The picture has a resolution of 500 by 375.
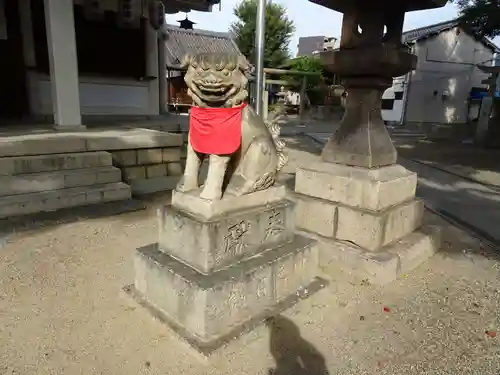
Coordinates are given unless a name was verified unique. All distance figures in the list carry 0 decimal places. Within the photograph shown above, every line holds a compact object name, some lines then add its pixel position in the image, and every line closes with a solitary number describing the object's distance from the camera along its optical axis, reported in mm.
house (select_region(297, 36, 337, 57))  41094
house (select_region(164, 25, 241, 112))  22111
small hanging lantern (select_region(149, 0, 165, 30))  8653
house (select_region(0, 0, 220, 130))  6246
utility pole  6902
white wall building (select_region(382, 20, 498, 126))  22250
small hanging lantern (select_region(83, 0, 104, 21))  7434
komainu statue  2242
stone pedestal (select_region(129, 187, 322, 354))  2273
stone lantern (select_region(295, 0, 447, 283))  3221
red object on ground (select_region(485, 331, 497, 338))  2479
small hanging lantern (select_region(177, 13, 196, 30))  18161
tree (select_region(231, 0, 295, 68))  27594
